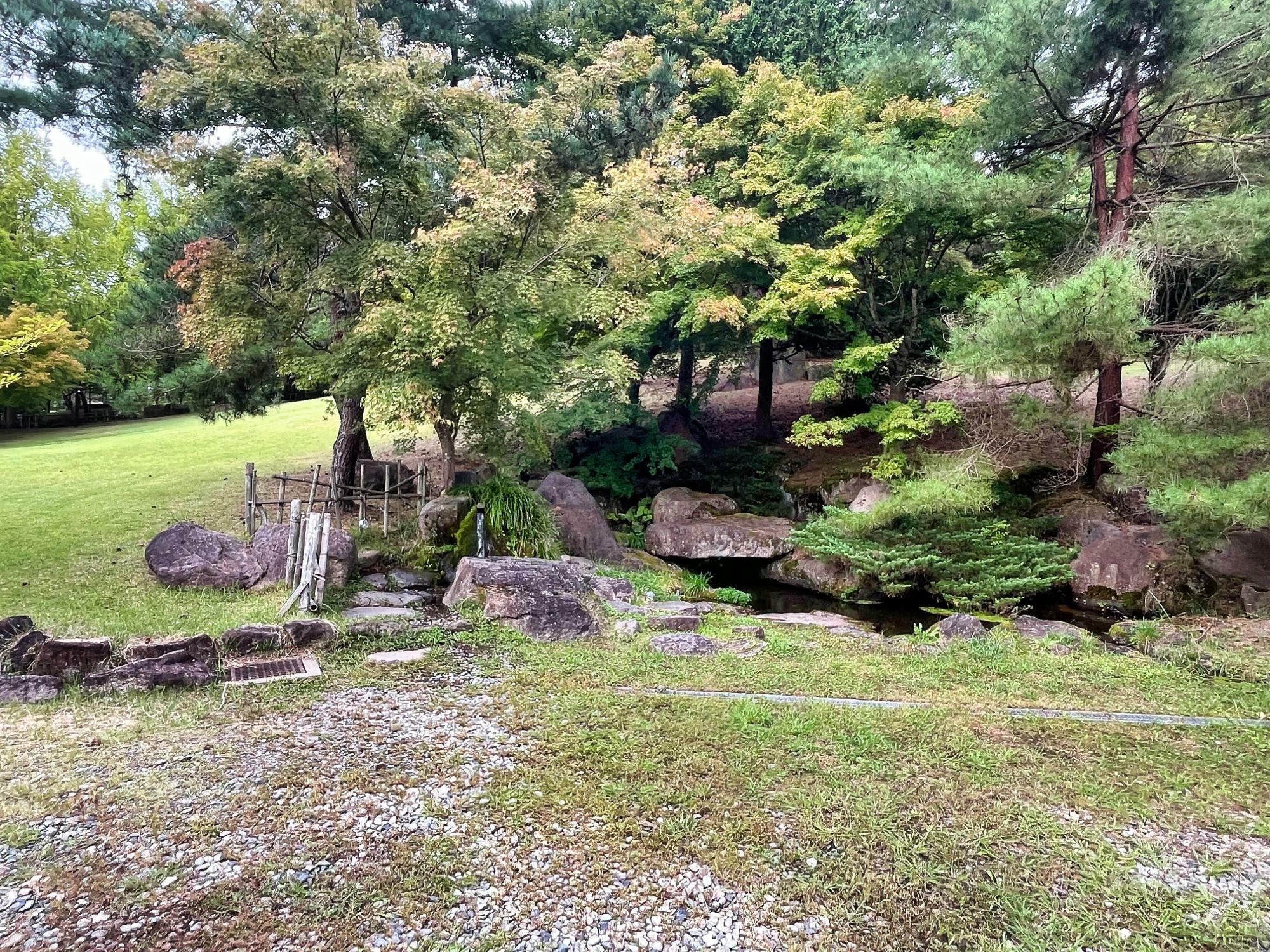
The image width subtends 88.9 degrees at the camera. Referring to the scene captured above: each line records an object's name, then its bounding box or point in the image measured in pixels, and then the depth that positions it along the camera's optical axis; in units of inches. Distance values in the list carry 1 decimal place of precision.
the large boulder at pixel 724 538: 433.4
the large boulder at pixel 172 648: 193.5
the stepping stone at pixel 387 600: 270.7
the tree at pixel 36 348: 354.9
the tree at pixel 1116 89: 297.0
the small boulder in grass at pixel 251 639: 208.1
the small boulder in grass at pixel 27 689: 175.5
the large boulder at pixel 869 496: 431.2
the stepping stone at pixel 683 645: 234.1
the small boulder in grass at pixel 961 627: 267.0
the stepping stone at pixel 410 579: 305.6
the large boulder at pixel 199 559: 273.9
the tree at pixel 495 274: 285.6
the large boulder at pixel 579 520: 394.9
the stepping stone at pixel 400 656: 213.0
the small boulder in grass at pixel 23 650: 185.3
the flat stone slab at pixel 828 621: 289.2
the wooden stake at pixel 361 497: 375.9
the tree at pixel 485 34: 413.1
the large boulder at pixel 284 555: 269.6
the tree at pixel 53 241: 665.0
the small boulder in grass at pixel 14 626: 194.9
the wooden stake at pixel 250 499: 363.9
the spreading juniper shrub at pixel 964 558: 328.2
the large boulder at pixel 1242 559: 316.5
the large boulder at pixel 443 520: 339.3
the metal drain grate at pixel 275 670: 193.3
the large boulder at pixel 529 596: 247.9
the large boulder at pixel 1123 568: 332.5
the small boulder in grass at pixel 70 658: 182.2
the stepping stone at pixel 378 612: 251.6
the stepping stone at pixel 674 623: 268.5
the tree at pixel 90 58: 312.3
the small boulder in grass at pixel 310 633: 217.6
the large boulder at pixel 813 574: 390.3
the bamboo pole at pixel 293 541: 254.0
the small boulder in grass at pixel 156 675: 183.2
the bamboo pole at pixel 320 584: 243.1
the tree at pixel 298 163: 278.7
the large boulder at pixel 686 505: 470.6
